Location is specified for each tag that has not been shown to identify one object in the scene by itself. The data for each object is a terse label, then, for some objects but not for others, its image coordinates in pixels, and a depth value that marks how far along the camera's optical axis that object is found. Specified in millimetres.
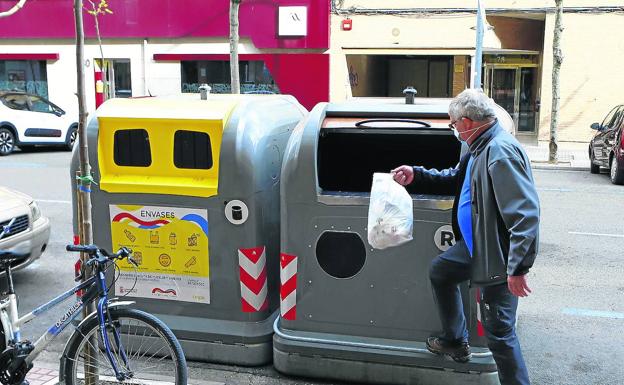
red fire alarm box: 20656
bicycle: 3391
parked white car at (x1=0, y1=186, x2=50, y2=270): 5895
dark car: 12539
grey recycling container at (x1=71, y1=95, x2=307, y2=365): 4242
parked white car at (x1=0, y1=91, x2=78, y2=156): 17031
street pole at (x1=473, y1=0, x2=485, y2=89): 15180
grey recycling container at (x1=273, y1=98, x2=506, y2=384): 3938
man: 3146
